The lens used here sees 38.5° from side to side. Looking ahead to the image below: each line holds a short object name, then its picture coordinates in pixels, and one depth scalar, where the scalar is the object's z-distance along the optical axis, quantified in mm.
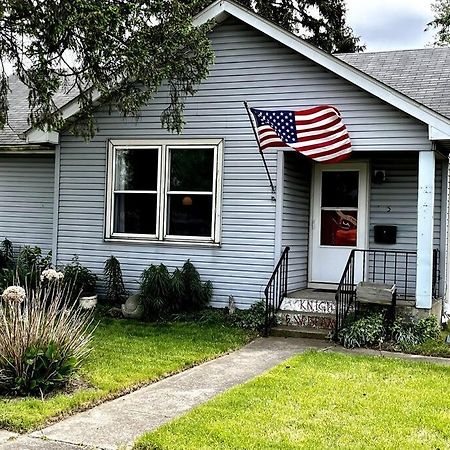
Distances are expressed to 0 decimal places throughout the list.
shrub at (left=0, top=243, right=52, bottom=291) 10781
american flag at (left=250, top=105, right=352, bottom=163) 8938
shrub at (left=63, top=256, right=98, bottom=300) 10719
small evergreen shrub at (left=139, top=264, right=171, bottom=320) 9969
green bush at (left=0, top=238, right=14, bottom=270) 12734
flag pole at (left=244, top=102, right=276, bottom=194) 9648
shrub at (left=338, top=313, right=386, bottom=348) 8497
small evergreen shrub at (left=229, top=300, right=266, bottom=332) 9492
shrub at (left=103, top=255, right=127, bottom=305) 10891
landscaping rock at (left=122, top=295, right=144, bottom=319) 10172
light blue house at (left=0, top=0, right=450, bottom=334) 10062
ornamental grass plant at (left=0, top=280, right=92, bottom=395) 5852
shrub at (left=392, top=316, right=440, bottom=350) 8561
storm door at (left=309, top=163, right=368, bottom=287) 10711
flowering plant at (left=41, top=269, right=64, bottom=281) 8503
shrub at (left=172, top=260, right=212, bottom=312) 10102
